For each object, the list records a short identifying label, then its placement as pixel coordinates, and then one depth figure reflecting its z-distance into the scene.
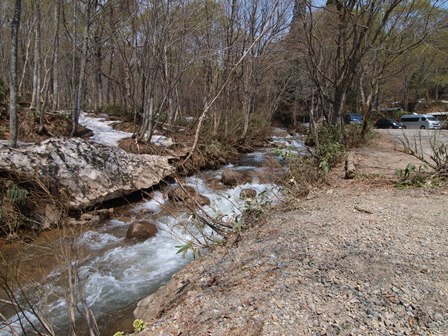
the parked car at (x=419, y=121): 21.20
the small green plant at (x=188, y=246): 3.77
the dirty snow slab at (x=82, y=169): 6.26
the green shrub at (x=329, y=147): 7.45
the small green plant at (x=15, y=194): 5.48
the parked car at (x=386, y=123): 21.02
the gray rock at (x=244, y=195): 4.89
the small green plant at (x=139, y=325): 2.66
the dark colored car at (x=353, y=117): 22.17
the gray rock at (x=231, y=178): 9.12
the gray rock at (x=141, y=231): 5.80
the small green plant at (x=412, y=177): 5.32
